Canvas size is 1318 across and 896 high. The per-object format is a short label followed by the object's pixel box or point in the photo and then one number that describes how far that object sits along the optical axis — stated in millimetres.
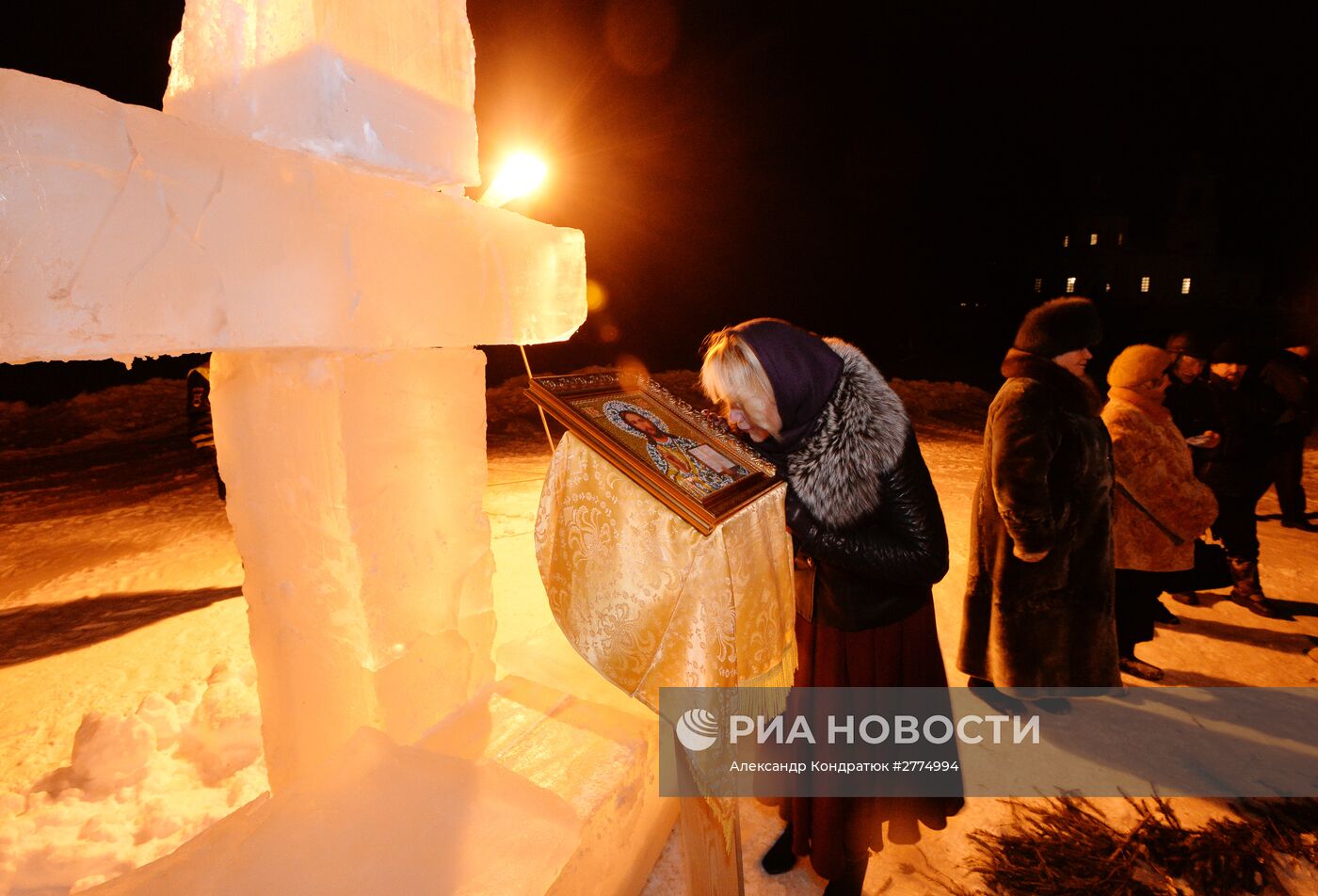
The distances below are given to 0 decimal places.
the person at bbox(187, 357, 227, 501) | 4926
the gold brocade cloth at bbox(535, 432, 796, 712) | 1420
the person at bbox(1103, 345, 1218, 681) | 3398
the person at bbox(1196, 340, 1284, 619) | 4383
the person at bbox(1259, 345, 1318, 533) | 4727
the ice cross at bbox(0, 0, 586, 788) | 825
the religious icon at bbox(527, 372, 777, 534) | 1344
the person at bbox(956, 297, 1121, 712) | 2734
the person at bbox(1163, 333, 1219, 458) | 4605
